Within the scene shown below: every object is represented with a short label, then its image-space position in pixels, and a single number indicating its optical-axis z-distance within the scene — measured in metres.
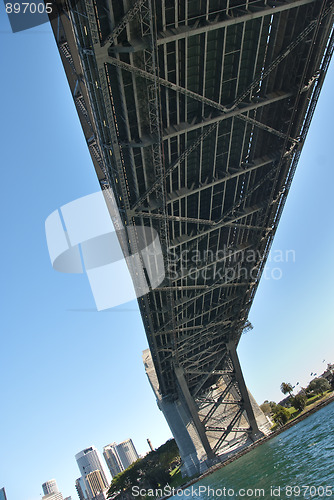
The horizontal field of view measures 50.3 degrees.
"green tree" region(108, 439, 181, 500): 83.56
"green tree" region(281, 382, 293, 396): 103.47
